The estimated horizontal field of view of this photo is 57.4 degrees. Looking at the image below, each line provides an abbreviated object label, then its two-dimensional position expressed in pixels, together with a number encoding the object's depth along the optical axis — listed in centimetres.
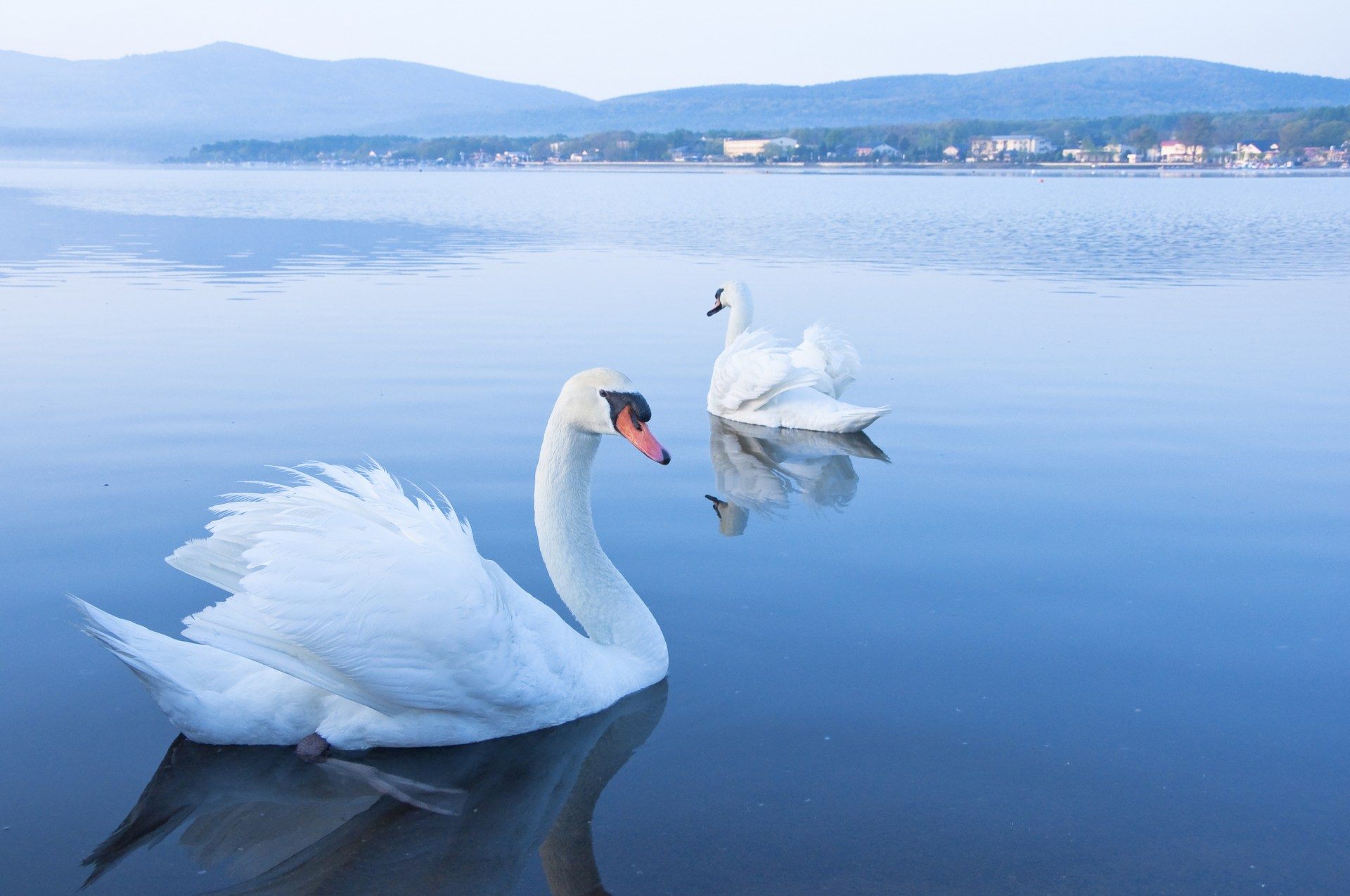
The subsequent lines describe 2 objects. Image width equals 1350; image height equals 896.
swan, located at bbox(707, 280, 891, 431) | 927
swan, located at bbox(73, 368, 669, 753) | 389
